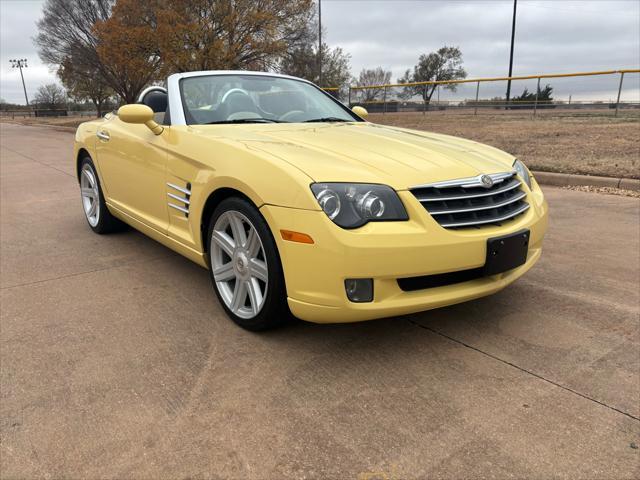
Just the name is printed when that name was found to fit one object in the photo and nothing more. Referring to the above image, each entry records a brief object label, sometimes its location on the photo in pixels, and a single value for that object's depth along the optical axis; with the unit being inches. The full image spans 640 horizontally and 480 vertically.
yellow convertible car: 86.4
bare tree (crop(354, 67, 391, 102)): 2566.4
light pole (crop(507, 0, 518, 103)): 1210.5
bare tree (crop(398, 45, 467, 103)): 2349.9
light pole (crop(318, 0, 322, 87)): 1033.5
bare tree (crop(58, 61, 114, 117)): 1256.2
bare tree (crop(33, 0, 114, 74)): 1194.0
